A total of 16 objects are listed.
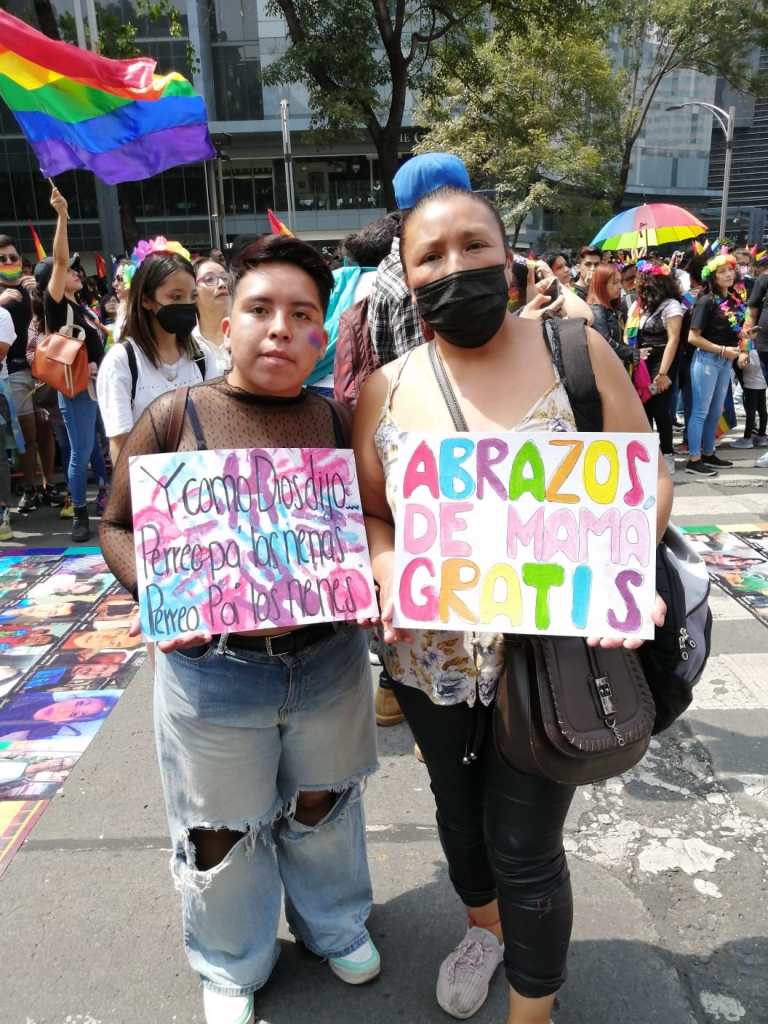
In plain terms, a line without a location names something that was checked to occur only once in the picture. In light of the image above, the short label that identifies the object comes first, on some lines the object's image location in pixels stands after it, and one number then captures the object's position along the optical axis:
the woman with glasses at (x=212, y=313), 3.58
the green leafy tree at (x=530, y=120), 20.05
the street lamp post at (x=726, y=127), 21.08
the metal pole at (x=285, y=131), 15.54
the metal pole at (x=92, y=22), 8.41
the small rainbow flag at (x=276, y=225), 4.33
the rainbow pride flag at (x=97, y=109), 4.37
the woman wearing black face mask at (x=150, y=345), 3.15
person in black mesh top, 1.70
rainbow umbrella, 10.73
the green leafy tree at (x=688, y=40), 21.06
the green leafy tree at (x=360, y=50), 11.82
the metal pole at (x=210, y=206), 31.58
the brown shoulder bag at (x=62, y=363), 5.50
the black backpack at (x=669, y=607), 1.62
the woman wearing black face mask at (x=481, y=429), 1.65
